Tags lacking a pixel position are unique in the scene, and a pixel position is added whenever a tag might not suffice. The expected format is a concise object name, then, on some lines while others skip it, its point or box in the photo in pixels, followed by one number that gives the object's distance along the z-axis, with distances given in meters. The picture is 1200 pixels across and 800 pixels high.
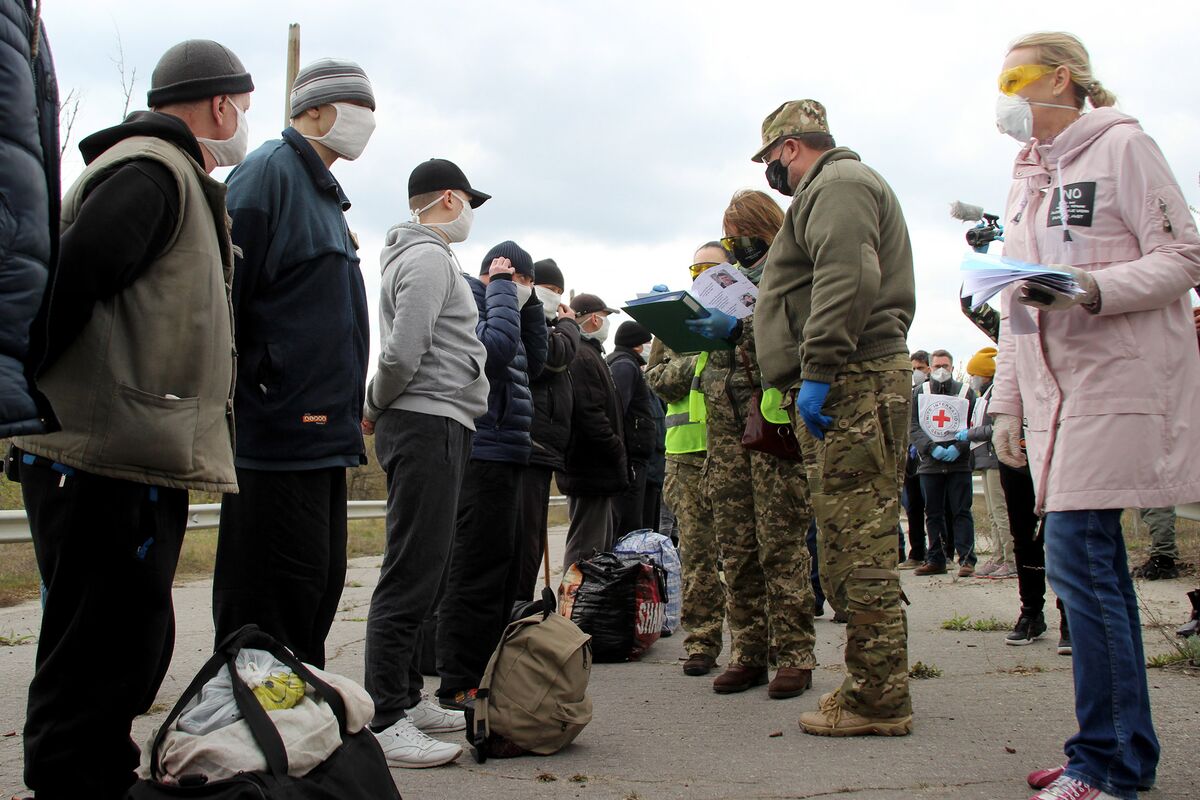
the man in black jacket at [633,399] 8.27
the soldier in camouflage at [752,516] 4.91
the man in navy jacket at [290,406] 3.04
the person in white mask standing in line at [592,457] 6.86
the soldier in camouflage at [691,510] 5.60
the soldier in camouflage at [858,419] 3.99
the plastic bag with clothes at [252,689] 2.54
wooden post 9.70
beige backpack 3.80
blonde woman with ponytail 3.01
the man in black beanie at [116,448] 2.36
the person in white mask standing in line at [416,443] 3.79
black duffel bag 2.39
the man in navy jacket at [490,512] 4.69
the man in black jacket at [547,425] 5.39
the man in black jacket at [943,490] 10.60
